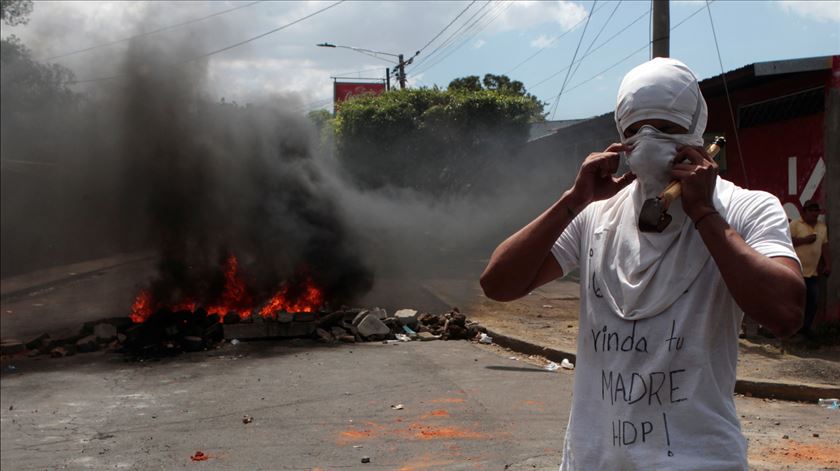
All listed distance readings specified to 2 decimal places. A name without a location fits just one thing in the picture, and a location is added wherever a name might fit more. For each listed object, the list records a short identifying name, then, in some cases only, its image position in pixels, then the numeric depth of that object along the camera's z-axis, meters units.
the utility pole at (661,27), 10.09
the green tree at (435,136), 22.95
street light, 33.16
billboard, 41.41
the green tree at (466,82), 37.88
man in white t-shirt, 1.58
